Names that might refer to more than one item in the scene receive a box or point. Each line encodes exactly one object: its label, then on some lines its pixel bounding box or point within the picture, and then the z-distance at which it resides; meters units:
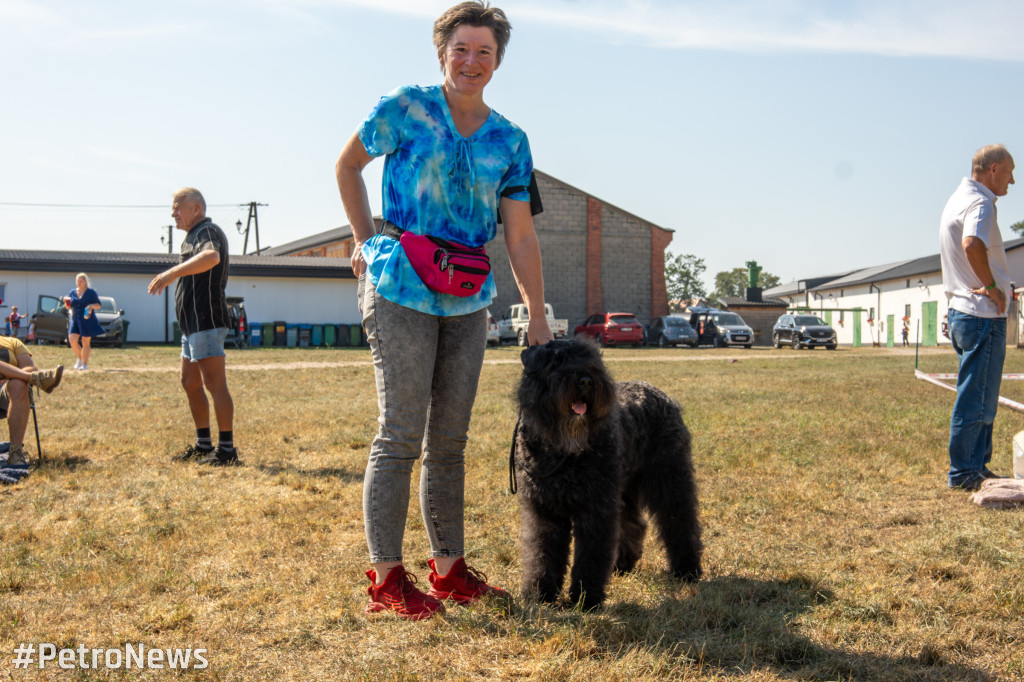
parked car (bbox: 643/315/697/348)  31.77
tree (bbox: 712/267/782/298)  111.76
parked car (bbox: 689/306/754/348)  32.47
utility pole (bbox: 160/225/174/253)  57.62
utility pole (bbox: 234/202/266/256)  57.25
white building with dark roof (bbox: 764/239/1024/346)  38.12
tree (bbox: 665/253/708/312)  92.19
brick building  37.81
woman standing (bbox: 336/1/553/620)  2.75
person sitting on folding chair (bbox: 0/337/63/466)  5.39
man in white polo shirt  4.86
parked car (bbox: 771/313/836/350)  29.66
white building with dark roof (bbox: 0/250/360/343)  30.50
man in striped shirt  5.61
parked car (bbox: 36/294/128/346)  24.70
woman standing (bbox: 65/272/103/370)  13.83
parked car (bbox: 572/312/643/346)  31.22
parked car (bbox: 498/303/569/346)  29.94
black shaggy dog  2.81
